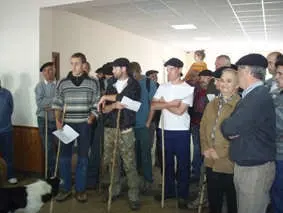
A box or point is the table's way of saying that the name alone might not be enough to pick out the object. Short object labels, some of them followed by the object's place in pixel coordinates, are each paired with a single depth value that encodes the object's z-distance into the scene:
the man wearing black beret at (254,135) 1.96
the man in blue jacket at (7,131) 4.24
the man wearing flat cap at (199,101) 3.82
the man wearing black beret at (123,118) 3.37
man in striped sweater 3.48
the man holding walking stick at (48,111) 4.30
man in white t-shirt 3.38
